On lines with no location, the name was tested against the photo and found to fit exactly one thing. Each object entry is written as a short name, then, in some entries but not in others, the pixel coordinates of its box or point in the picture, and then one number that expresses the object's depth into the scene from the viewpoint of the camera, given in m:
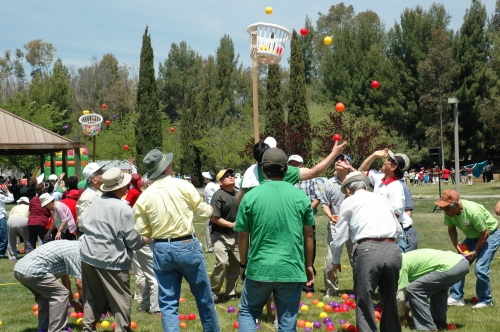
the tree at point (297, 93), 39.50
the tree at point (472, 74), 50.56
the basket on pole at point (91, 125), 23.74
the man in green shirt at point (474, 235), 7.06
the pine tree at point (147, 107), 39.66
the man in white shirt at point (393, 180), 6.98
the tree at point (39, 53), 82.25
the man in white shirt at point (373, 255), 5.36
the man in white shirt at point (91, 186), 7.33
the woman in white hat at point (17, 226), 12.80
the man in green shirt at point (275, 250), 4.41
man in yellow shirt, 5.36
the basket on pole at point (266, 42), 8.09
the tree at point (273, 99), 40.53
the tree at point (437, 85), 51.12
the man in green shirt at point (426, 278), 6.22
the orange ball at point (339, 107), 12.04
